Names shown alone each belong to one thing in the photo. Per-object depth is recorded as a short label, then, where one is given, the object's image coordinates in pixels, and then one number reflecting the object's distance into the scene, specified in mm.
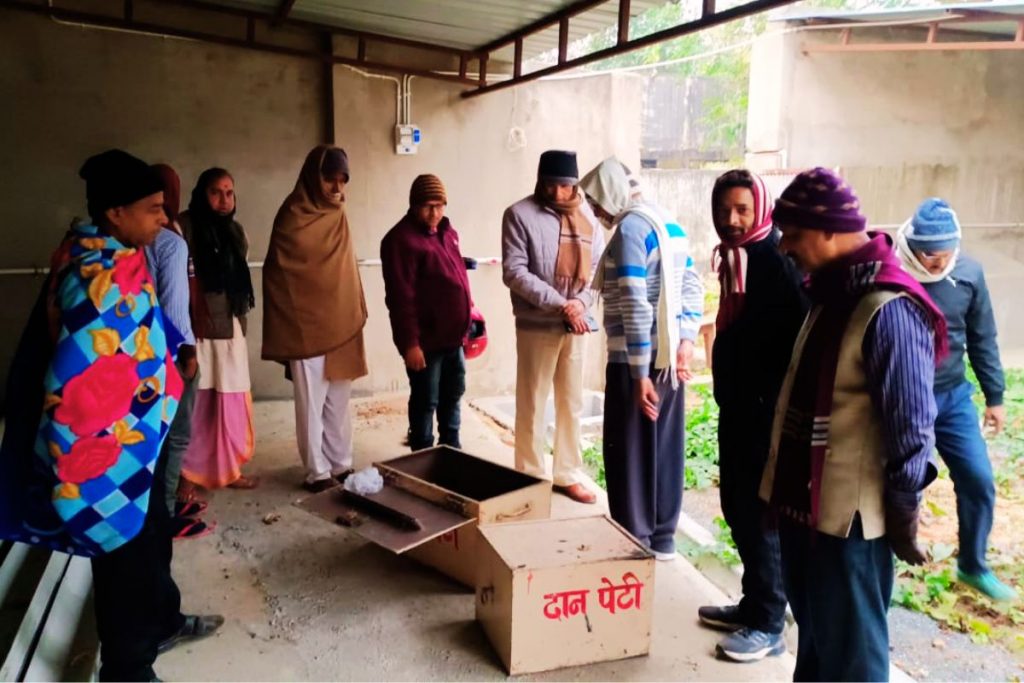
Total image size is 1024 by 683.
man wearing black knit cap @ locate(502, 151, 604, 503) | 3594
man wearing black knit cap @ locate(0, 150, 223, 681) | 1811
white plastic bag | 2984
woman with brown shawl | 3623
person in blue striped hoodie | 2910
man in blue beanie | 3033
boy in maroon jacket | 3736
